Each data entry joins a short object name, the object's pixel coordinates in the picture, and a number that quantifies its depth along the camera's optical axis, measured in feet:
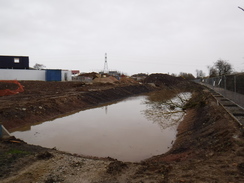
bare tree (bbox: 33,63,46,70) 303.27
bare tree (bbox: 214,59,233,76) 182.13
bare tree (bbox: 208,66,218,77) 206.32
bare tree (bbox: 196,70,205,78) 338.54
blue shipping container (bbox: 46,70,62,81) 129.18
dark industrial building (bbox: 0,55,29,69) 122.52
